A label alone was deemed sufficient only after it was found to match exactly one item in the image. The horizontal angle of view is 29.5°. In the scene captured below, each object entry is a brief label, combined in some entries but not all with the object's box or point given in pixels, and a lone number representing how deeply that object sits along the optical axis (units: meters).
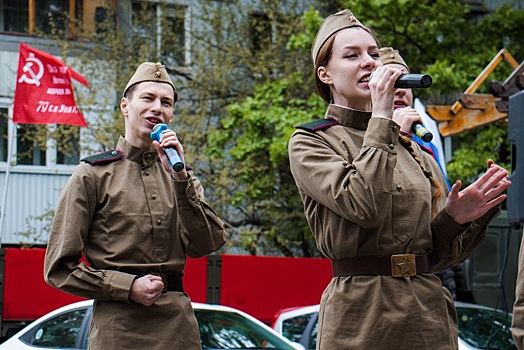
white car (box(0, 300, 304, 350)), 8.69
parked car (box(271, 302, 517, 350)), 9.27
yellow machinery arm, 10.16
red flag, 13.59
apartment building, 20.14
